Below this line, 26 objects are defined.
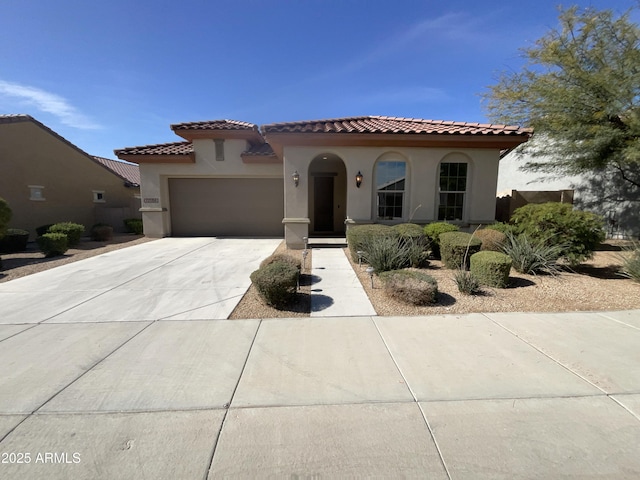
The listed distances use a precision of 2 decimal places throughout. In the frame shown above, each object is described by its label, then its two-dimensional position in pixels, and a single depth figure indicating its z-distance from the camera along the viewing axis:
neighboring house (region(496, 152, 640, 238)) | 12.61
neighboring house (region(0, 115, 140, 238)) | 12.88
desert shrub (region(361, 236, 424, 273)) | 6.58
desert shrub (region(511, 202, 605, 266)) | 6.62
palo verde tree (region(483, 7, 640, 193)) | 9.20
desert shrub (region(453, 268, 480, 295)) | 5.32
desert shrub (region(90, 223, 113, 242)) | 13.57
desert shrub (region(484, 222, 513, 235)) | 7.79
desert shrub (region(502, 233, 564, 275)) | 6.40
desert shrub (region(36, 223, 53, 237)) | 12.22
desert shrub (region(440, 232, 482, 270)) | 6.91
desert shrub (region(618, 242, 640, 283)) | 5.99
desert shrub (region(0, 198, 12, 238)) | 8.94
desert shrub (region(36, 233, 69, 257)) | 9.40
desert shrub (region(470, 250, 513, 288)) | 5.66
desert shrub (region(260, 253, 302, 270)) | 5.67
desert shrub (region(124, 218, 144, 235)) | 15.95
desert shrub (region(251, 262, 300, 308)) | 4.66
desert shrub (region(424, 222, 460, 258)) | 8.24
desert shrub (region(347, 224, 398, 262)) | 7.67
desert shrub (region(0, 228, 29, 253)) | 10.49
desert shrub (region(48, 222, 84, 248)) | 11.02
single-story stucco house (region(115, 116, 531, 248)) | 9.39
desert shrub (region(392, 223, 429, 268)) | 7.12
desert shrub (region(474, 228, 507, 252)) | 7.24
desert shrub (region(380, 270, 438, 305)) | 4.86
